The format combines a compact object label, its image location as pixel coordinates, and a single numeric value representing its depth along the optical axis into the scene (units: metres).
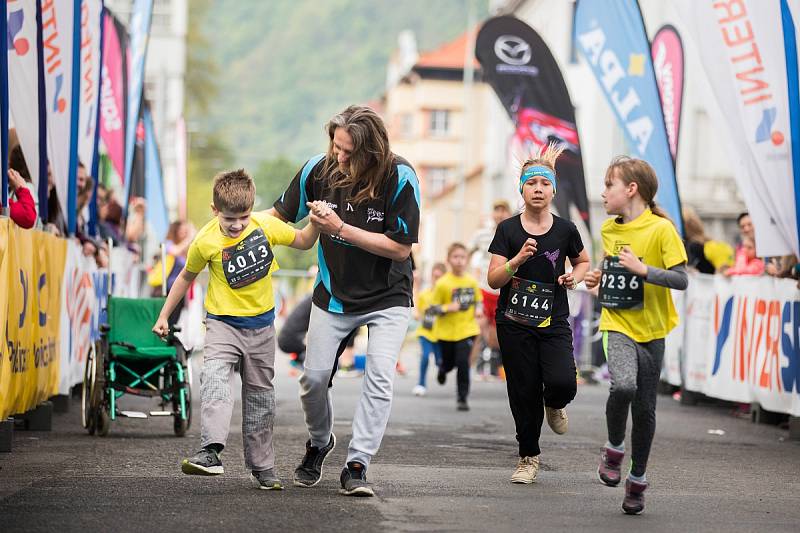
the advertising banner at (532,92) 19.98
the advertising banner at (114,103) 18.98
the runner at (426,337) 17.10
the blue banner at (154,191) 23.58
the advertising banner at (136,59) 19.52
